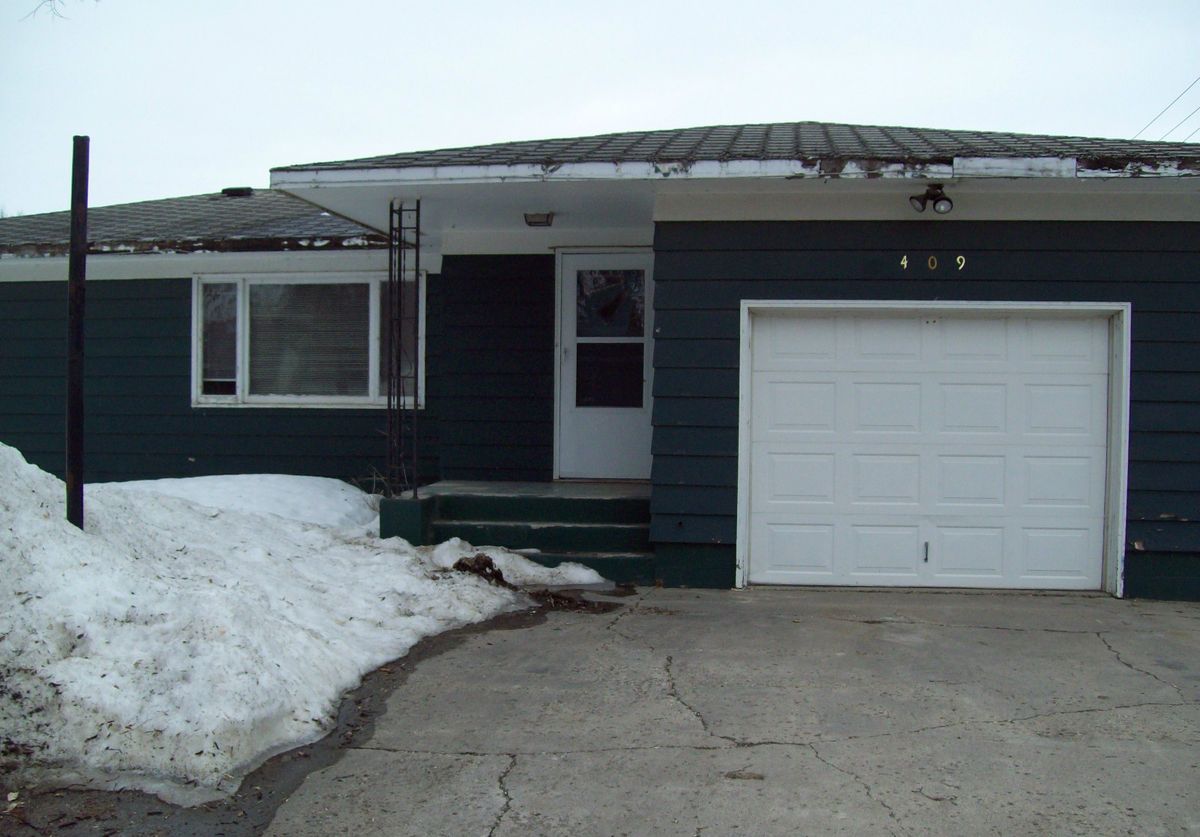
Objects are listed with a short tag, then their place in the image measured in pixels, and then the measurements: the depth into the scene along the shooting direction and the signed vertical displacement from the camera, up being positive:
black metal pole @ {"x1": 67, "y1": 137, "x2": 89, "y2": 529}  4.96 +0.37
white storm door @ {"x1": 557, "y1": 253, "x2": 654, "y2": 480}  9.26 +0.28
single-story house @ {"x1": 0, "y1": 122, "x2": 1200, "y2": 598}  7.27 +0.26
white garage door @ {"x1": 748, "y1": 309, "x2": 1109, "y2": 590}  7.45 -0.32
